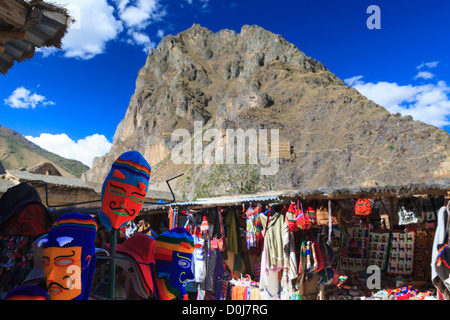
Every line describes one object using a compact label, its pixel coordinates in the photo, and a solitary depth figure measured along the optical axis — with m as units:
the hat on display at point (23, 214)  2.65
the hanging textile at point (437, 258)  4.71
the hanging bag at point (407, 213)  5.90
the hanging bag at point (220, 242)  7.24
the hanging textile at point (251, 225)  6.74
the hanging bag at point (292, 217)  6.01
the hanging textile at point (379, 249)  7.50
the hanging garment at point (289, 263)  6.15
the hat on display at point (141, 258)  2.09
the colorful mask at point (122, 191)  1.93
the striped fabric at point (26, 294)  1.39
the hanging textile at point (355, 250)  7.61
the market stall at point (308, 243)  5.72
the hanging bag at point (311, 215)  5.92
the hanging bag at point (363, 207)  5.73
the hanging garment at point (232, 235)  7.38
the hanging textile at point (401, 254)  7.21
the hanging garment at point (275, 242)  6.32
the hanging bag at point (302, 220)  5.86
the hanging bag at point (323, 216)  5.88
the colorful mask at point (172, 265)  2.07
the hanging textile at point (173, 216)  7.76
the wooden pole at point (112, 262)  1.84
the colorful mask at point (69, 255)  1.56
